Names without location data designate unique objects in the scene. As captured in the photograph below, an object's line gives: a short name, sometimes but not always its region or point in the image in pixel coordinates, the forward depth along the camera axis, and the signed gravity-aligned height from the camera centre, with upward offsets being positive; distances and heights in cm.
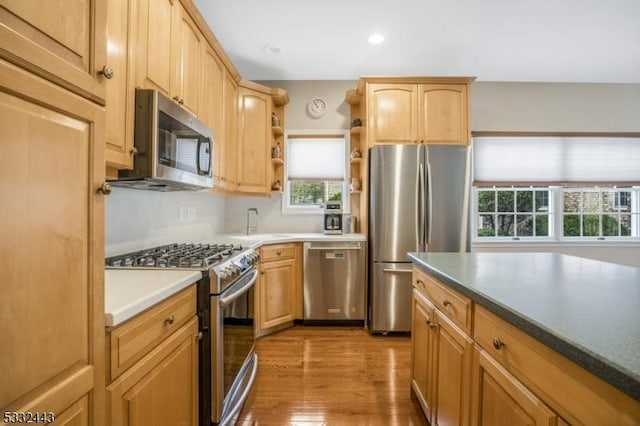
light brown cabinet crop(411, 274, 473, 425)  117 -69
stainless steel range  142 -54
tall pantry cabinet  58 +1
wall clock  360 +129
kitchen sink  288 -23
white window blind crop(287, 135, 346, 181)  365 +68
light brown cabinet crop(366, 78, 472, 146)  306 +105
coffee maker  332 -4
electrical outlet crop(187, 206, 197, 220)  263 +0
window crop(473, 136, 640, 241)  359 +33
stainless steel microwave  141 +34
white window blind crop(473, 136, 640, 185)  359 +68
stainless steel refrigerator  285 +4
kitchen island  59 -27
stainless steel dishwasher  298 -66
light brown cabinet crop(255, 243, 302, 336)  274 -70
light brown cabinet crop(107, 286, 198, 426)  90 -60
